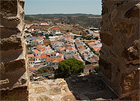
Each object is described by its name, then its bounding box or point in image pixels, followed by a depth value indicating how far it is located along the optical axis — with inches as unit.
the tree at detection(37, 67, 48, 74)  767.2
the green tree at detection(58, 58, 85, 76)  641.5
